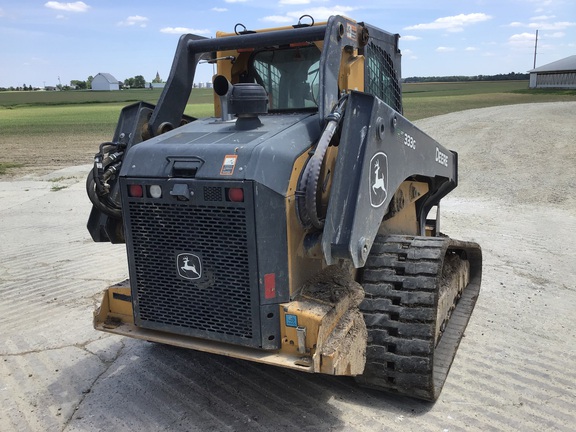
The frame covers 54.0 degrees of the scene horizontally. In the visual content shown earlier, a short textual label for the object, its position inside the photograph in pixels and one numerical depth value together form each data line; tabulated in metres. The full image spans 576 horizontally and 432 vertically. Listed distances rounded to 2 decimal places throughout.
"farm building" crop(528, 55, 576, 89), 55.28
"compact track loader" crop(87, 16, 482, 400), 3.28
